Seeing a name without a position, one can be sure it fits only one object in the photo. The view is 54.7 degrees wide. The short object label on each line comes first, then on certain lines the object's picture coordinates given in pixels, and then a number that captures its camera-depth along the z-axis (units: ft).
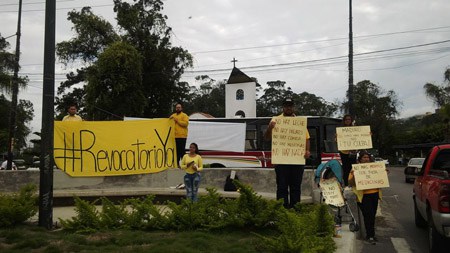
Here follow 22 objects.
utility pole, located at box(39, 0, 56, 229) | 22.84
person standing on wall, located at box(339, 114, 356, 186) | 33.27
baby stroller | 26.27
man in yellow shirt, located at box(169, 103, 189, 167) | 36.17
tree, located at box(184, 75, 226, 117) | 319.27
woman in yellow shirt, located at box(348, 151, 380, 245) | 24.62
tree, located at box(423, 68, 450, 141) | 186.61
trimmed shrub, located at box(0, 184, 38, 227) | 21.90
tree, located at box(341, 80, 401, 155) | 257.14
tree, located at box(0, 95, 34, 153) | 137.69
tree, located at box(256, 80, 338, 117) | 332.47
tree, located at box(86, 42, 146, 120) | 121.29
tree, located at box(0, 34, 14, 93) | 93.09
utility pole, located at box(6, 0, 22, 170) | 80.28
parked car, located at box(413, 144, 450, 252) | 19.80
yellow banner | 34.96
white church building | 187.83
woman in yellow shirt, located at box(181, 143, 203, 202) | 29.37
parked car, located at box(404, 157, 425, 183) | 84.42
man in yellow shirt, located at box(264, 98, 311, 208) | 22.76
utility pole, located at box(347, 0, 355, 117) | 70.90
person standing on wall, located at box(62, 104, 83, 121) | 35.76
